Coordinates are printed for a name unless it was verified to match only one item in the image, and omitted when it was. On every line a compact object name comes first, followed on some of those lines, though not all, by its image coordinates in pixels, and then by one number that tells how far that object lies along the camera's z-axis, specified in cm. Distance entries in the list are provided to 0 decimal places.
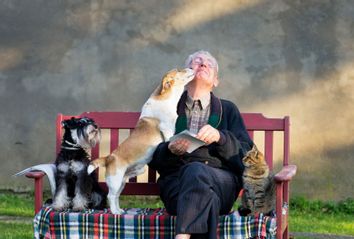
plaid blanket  916
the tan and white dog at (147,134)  962
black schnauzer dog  970
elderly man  858
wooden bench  1051
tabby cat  912
